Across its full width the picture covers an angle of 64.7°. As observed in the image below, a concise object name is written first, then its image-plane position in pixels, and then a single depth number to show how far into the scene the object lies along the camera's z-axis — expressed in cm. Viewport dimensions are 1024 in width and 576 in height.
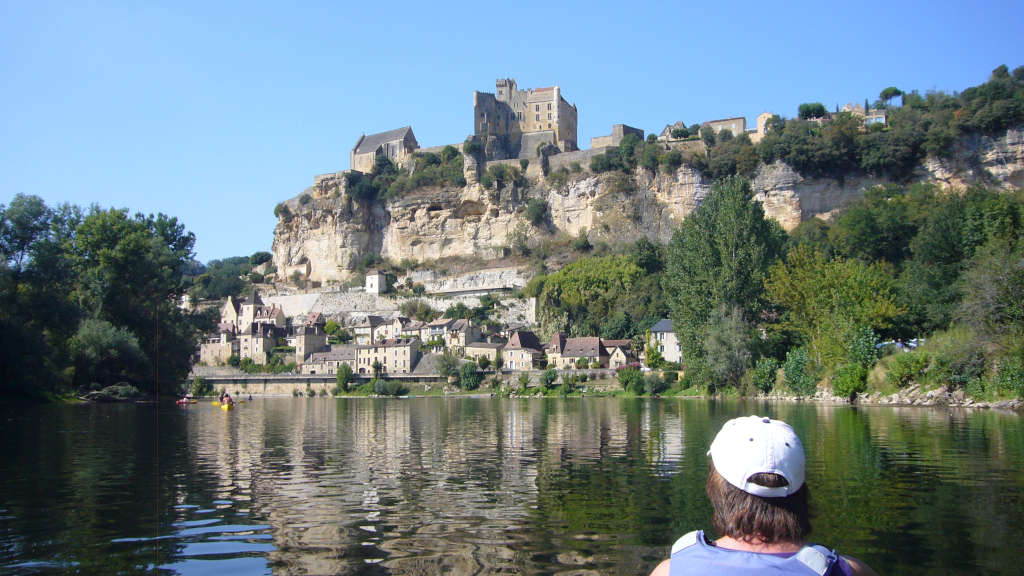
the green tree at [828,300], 3784
